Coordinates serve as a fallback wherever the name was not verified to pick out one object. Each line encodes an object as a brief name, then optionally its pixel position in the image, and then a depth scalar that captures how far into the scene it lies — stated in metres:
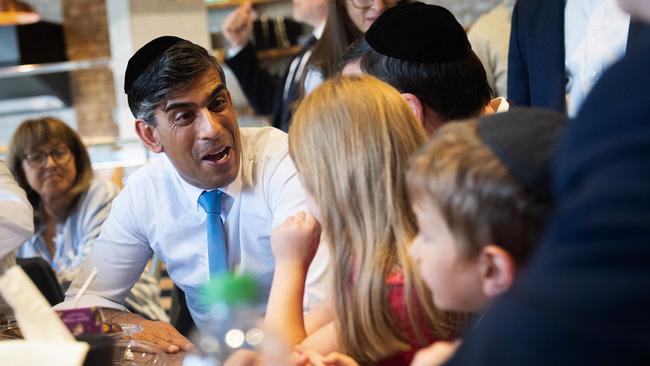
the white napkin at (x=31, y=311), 1.02
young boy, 0.79
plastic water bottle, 0.91
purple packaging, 1.11
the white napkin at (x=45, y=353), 0.95
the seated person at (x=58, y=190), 3.15
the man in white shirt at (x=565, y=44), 2.29
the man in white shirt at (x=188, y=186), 1.94
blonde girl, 1.22
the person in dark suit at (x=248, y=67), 3.58
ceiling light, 5.88
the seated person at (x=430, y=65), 1.69
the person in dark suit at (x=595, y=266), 0.58
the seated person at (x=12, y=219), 2.07
